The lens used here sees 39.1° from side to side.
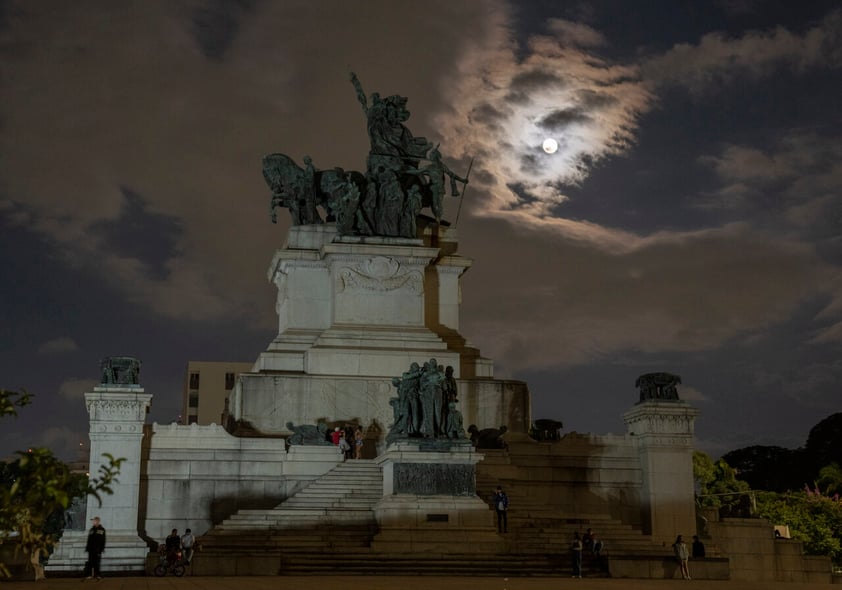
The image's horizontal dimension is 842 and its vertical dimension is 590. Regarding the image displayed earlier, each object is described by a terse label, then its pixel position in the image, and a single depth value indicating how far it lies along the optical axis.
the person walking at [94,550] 26.31
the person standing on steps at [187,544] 29.33
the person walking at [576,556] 28.86
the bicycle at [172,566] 28.12
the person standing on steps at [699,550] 32.97
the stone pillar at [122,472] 33.53
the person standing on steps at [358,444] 38.03
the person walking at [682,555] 29.19
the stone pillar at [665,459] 37.97
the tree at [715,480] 67.25
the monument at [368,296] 41.38
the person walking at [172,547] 28.27
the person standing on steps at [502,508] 31.34
